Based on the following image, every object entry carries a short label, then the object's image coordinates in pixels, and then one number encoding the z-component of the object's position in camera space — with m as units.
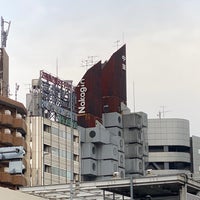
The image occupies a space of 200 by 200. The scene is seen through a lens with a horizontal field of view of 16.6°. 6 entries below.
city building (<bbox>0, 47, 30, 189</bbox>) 98.75
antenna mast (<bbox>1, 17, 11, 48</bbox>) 122.19
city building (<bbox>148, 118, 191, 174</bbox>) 152.38
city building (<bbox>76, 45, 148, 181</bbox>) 125.19
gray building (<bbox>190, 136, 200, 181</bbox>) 157.88
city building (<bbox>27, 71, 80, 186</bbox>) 112.69
